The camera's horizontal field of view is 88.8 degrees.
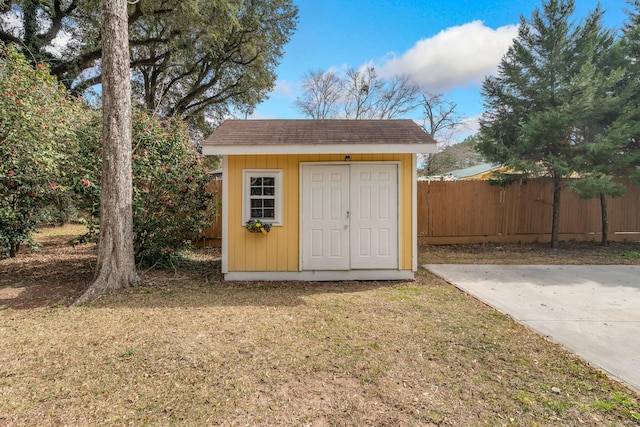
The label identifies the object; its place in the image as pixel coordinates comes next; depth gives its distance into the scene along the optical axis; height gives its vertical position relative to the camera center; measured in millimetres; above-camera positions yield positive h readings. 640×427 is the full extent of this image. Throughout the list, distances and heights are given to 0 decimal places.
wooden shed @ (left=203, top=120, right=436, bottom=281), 5703 -78
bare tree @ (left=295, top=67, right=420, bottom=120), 24812 +8836
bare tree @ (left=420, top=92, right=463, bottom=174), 25062 +7103
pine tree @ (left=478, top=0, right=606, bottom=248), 8367 +3066
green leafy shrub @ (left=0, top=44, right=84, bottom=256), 5051 +1112
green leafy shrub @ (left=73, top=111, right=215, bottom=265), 5949 +338
